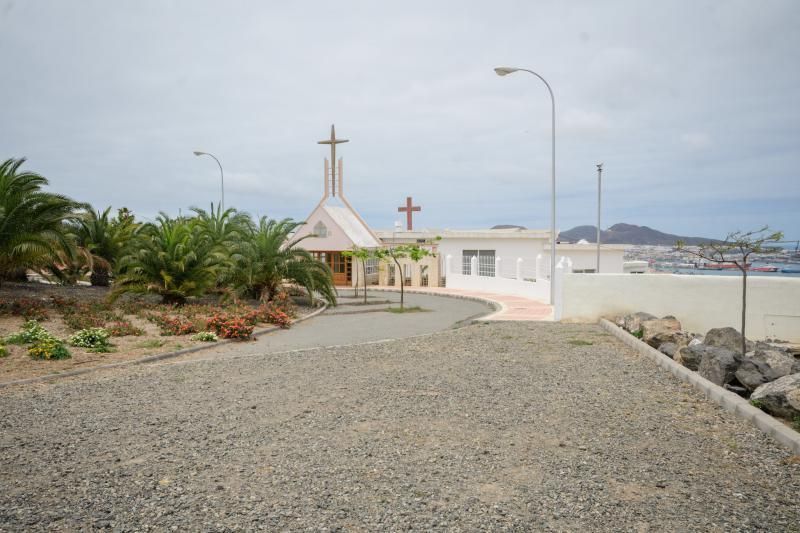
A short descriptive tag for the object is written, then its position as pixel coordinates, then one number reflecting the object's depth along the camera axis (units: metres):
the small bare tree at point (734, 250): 9.19
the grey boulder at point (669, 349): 9.38
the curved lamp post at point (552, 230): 17.95
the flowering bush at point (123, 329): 11.38
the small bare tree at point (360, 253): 24.47
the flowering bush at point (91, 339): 10.02
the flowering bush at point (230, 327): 11.98
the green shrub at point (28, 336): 9.72
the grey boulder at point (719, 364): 7.33
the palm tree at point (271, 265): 18.08
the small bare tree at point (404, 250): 23.97
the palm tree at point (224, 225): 19.38
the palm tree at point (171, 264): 16.27
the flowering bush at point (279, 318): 14.54
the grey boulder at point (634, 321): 12.07
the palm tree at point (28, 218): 13.69
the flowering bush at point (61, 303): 13.98
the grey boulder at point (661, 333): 10.29
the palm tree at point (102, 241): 22.84
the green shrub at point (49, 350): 8.98
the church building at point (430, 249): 31.81
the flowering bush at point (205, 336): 11.39
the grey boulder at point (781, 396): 5.73
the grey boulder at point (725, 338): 9.69
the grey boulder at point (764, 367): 6.94
